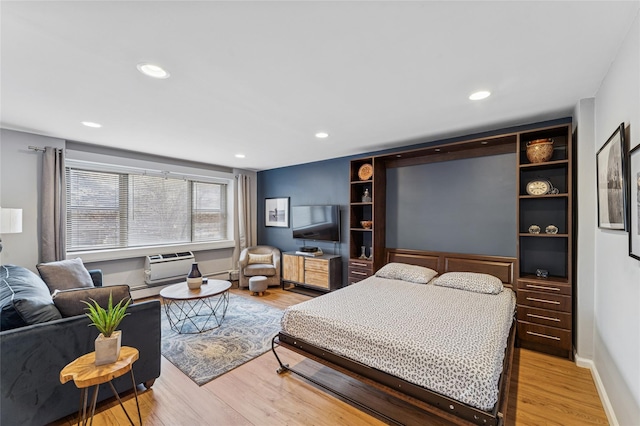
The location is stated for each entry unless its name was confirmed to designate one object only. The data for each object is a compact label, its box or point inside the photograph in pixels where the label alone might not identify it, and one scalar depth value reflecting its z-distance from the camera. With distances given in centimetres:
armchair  524
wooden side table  155
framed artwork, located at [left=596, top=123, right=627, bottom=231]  168
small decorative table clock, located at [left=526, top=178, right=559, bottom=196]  298
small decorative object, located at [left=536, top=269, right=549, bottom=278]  298
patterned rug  261
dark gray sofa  166
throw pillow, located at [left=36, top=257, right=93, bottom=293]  311
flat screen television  496
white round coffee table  332
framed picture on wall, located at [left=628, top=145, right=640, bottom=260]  144
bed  160
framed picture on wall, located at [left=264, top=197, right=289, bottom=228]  593
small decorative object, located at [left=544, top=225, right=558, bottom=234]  295
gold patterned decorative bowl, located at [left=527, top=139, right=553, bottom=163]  294
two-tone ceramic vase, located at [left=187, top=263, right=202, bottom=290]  352
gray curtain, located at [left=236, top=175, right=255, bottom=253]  597
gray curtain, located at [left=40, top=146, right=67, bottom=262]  356
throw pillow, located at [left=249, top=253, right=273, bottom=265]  553
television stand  473
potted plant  168
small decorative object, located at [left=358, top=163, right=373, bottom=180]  435
